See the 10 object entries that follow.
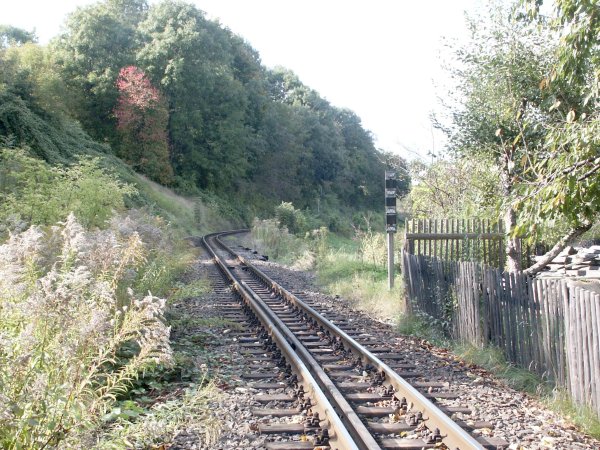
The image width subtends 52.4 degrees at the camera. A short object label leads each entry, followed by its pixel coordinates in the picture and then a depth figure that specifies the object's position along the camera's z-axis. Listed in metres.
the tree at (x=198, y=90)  49.72
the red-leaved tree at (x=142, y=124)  45.00
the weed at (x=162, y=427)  3.95
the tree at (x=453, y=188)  12.39
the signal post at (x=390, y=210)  13.78
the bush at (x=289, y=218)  42.78
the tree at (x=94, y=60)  47.16
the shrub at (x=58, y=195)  12.56
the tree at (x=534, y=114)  6.15
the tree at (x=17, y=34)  61.11
